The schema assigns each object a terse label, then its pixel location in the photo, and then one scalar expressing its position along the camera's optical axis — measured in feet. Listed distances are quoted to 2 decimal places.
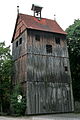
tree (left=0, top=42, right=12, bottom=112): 103.77
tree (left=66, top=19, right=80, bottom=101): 111.86
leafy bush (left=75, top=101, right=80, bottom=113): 98.19
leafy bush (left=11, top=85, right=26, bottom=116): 82.02
